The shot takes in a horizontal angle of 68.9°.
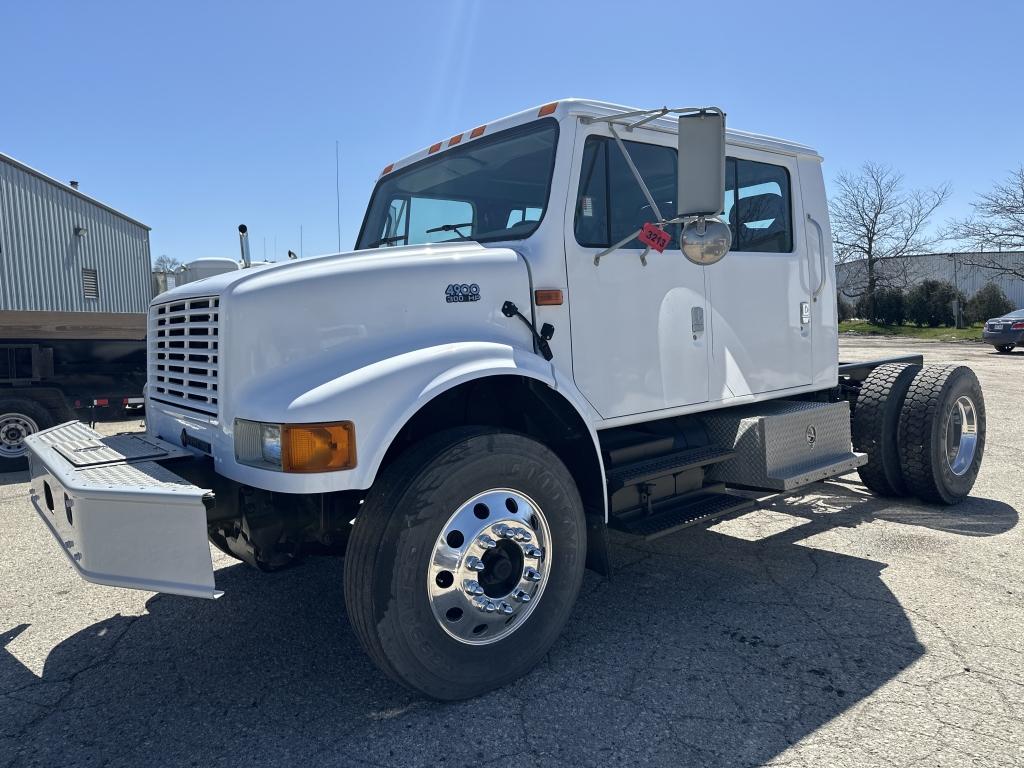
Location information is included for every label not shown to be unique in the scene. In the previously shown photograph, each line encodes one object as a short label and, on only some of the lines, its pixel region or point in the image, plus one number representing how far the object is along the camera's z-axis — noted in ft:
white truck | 8.34
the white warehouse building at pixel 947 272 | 132.67
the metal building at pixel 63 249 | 63.00
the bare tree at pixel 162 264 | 97.60
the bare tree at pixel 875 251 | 131.95
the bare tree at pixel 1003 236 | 110.42
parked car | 69.82
